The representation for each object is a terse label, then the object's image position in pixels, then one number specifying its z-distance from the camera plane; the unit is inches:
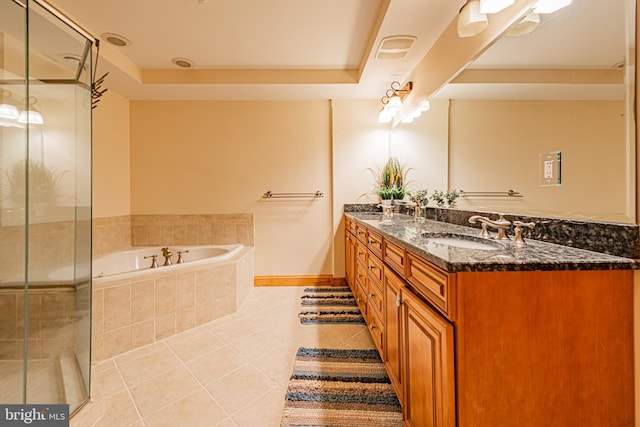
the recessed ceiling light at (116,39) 83.7
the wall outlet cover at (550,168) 42.2
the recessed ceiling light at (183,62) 97.8
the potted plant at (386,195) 108.2
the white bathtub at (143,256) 103.3
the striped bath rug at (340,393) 48.6
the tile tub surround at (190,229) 122.9
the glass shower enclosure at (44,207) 51.3
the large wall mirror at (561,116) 33.1
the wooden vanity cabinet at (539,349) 29.8
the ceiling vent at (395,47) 76.7
